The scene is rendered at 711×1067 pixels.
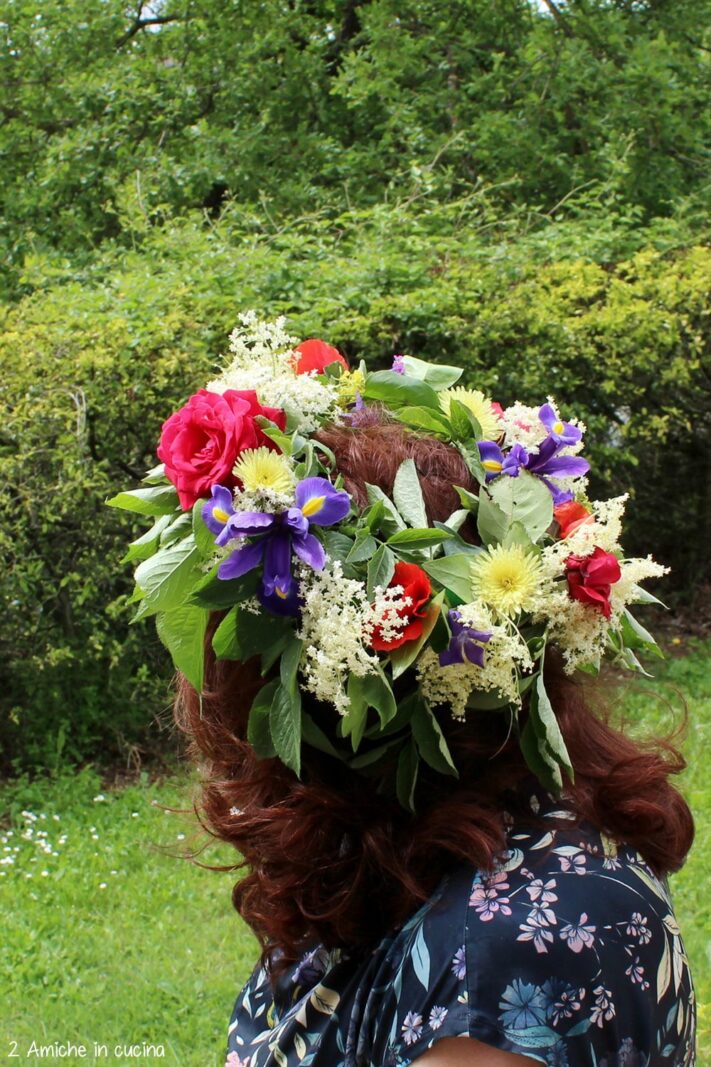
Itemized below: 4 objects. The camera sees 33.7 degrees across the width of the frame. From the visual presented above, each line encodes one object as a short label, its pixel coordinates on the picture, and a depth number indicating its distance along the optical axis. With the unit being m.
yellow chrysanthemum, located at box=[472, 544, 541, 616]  1.35
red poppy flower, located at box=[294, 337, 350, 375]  1.65
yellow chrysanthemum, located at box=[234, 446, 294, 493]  1.35
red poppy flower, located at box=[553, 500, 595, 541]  1.47
